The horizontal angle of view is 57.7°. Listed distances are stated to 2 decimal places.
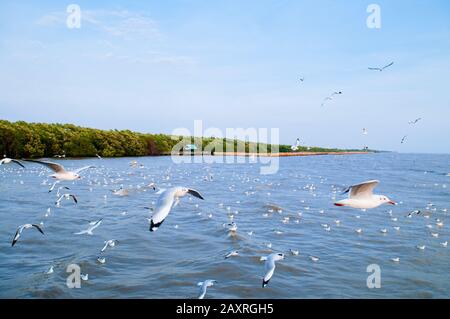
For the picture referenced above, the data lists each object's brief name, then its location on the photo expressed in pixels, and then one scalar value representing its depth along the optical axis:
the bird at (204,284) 6.96
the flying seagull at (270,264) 6.04
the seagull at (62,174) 9.16
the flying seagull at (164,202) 4.76
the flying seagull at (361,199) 8.30
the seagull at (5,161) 8.12
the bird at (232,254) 10.73
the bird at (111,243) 11.74
